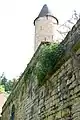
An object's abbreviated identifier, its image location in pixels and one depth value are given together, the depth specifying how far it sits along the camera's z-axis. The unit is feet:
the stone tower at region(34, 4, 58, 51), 58.85
